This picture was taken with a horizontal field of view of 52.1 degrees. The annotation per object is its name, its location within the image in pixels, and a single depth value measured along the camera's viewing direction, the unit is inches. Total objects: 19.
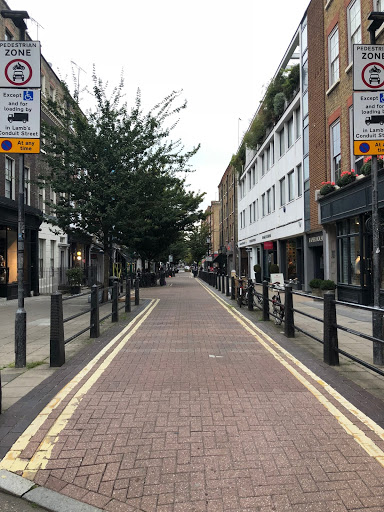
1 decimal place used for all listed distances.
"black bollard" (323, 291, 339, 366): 246.7
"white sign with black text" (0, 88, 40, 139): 249.8
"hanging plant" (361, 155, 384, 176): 479.5
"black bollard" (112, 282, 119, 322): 441.4
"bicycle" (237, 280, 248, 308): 602.2
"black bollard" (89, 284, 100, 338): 335.0
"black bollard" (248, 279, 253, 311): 544.0
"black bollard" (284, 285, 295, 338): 342.0
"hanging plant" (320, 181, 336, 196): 638.5
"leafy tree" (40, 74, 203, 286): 605.3
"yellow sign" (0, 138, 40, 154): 249.8
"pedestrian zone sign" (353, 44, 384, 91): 242.4
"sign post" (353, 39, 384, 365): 242.1
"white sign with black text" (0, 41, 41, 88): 250.4
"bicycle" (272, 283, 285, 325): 399.9
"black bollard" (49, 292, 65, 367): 246.2
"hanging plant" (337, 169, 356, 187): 561.2
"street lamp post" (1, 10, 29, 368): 245.1
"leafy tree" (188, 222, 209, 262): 3053.4
